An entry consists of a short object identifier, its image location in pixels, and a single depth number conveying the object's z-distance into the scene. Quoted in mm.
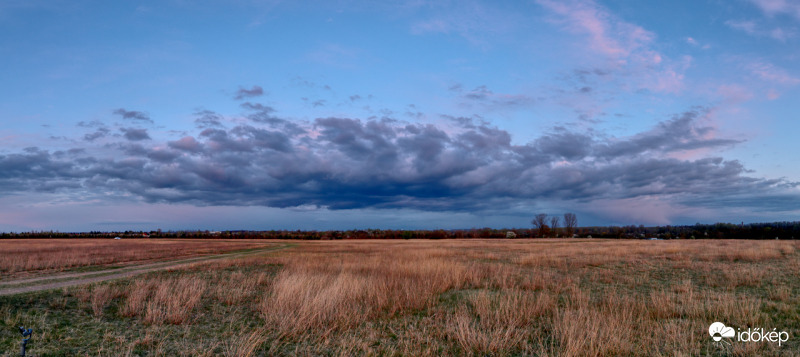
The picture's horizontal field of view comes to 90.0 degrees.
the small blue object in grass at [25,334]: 6714
